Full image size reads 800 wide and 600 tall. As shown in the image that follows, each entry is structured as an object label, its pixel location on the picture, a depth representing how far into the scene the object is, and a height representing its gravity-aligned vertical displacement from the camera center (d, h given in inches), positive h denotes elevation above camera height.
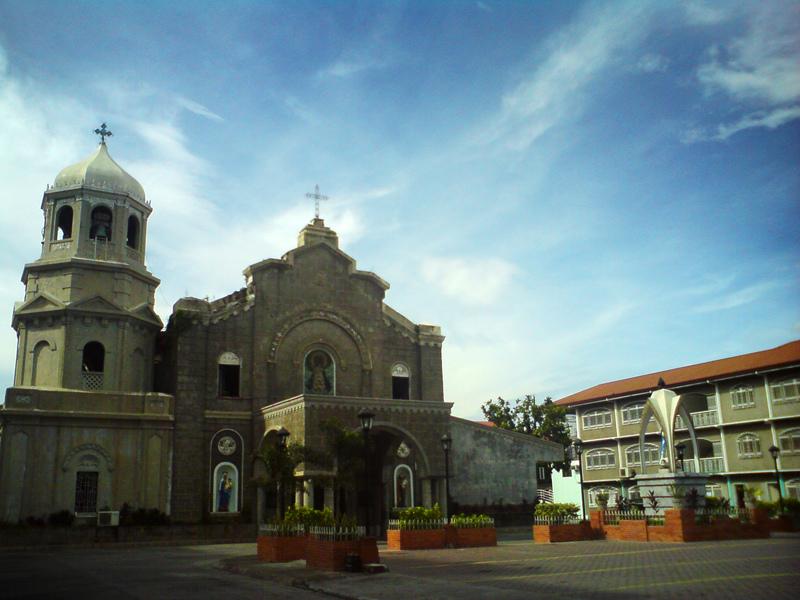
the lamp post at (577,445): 1154.7 +63.6
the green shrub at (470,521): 995.9 -37.8
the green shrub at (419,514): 967.0 -26.4
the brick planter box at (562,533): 1036.5 -59.0
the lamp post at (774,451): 1248.2 +50.0
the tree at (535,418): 2203.5 +206.5
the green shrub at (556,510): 1045.8 -29.0
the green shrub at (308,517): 771.4 -21.6
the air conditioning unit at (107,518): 1210.6 -24.7
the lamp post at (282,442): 874.8 +65.0
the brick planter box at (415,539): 953.5 -56.7
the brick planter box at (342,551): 705.6 -51.1
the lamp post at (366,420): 753.0 +72.4
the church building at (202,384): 1252.5 +210.1
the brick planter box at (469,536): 980.6 -57.3
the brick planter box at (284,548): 818.2 -53.8
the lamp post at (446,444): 1084.5 +67.5
